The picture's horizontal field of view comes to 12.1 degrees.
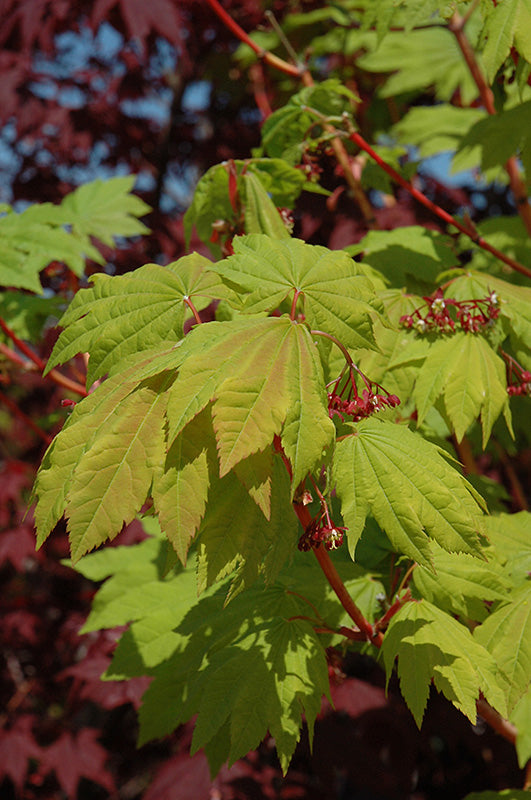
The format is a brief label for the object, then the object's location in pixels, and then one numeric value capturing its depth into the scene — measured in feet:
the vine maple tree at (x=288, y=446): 3.04
